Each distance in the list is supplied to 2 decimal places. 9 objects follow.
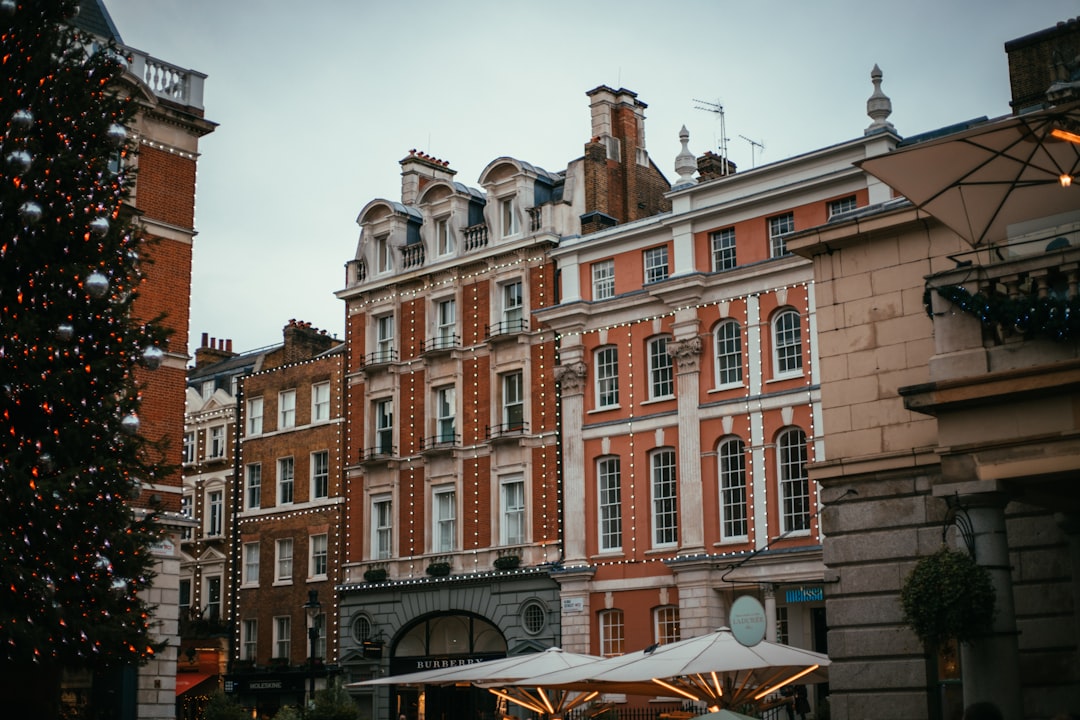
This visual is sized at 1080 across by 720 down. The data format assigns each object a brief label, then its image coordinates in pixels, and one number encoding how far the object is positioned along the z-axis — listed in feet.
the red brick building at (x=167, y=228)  95.20
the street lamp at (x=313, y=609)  123.95
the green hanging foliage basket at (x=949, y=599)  48.16
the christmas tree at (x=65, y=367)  54.08
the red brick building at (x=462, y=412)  136.77
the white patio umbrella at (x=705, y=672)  65.98
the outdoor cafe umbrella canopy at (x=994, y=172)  49.70
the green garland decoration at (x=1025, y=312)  47.78
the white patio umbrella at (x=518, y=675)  79.51
